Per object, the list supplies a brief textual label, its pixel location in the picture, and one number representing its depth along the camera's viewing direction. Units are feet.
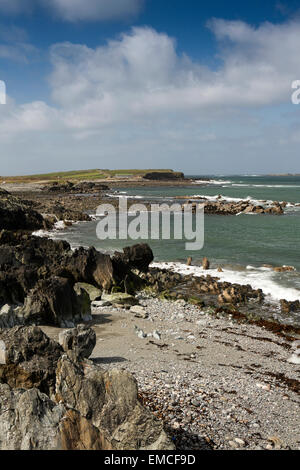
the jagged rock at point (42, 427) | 18.98
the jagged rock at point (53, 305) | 53.42
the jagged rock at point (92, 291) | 73.41
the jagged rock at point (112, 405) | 21.49
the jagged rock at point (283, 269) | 102.62
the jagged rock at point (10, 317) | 48.34
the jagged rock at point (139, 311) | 65.30
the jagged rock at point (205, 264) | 106.93
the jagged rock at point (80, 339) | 36.88
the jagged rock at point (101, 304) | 69.62
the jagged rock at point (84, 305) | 59.57
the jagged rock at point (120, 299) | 71.61
